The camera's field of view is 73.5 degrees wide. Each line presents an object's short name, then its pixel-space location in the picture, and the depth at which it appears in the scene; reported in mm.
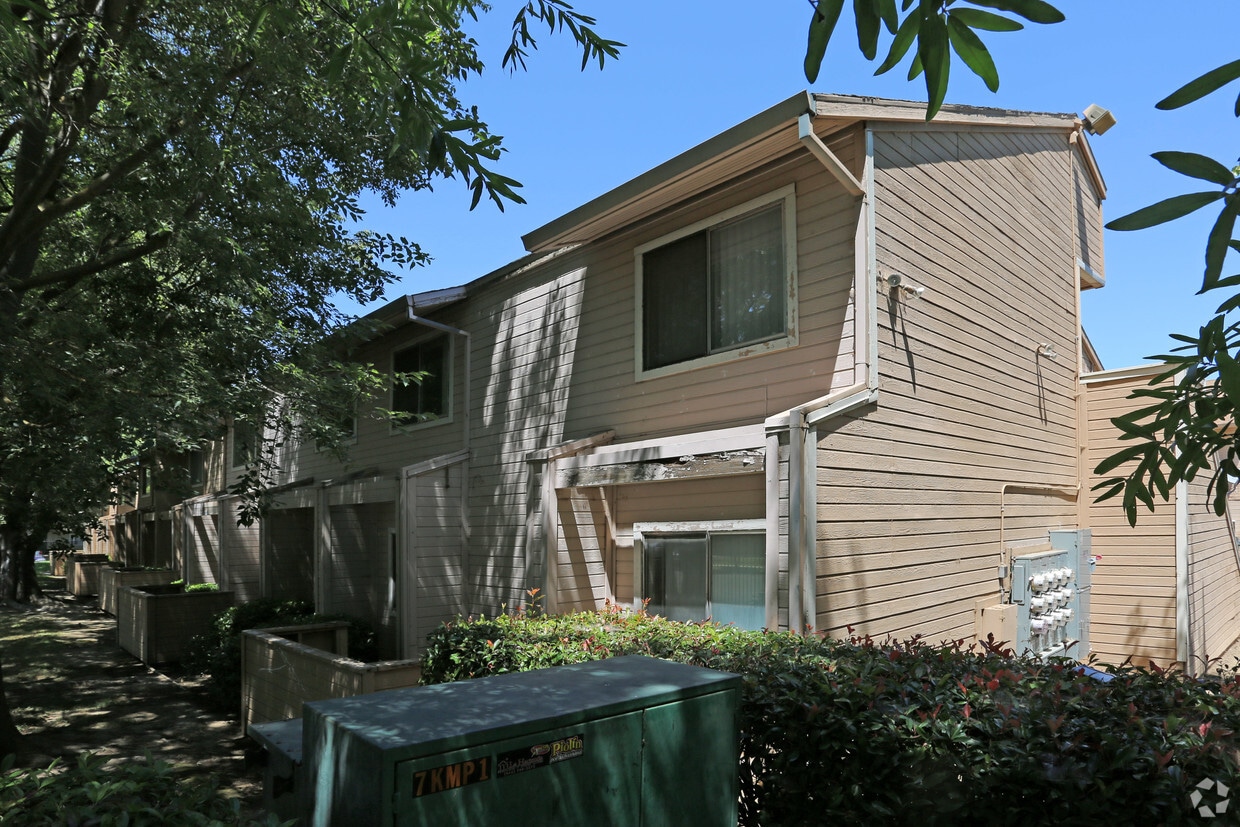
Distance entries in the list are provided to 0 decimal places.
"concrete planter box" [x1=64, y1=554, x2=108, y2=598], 28859
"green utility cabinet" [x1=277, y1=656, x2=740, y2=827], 2691
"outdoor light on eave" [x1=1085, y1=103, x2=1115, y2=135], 12031
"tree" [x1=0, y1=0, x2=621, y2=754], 8109
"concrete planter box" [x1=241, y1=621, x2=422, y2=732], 8242
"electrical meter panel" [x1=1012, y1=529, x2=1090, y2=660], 9227
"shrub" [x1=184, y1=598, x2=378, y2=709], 12031
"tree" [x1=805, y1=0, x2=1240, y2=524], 1828
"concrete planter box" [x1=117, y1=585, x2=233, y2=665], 15602
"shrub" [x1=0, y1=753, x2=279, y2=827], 2473
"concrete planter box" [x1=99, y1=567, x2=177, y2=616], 21500
